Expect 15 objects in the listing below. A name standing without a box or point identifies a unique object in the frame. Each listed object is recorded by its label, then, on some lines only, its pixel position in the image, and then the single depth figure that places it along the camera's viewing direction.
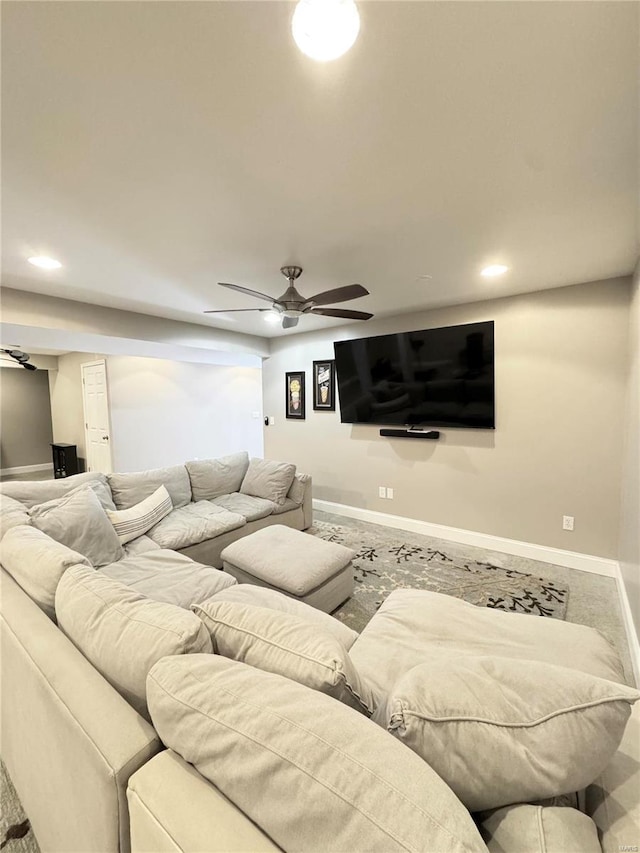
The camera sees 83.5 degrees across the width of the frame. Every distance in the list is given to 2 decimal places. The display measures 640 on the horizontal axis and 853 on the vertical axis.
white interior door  5.79
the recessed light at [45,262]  2.41
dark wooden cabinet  6.54
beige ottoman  2.15
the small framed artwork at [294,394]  4.96
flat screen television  3.45
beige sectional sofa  0.58
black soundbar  3.83
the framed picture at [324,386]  4.63
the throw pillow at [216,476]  3.55
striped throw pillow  2.50
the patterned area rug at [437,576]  2.55
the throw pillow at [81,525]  2.03
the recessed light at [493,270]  2.62
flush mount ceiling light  0.88
